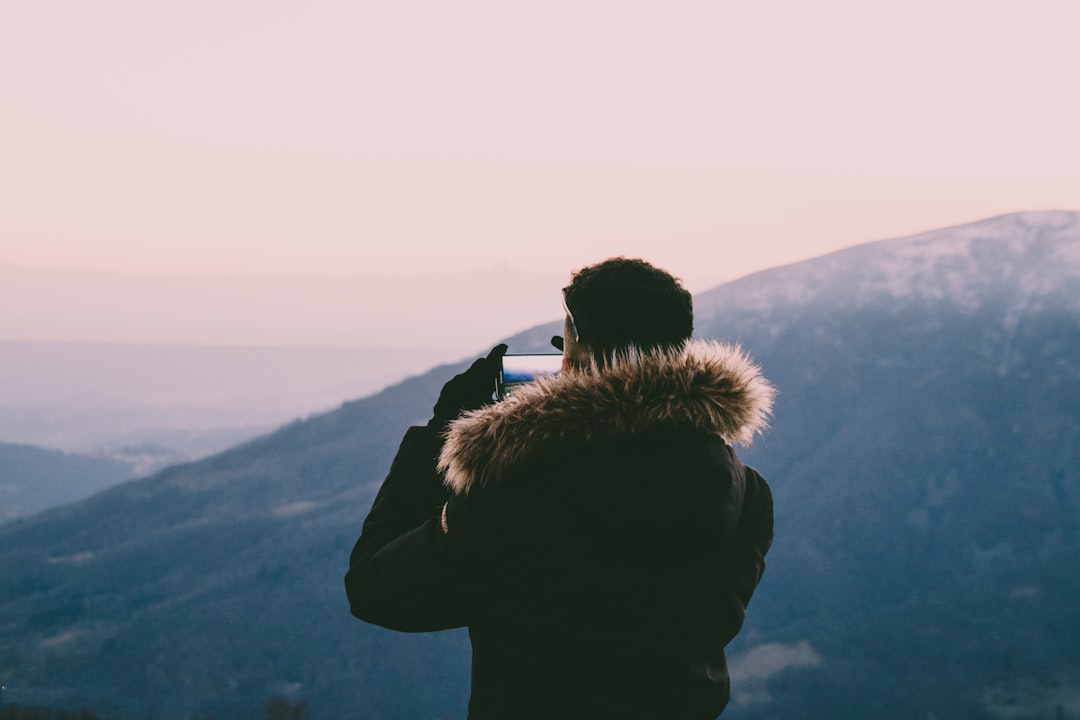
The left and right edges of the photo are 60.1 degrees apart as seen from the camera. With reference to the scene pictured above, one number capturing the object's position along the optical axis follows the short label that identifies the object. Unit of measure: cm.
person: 248
